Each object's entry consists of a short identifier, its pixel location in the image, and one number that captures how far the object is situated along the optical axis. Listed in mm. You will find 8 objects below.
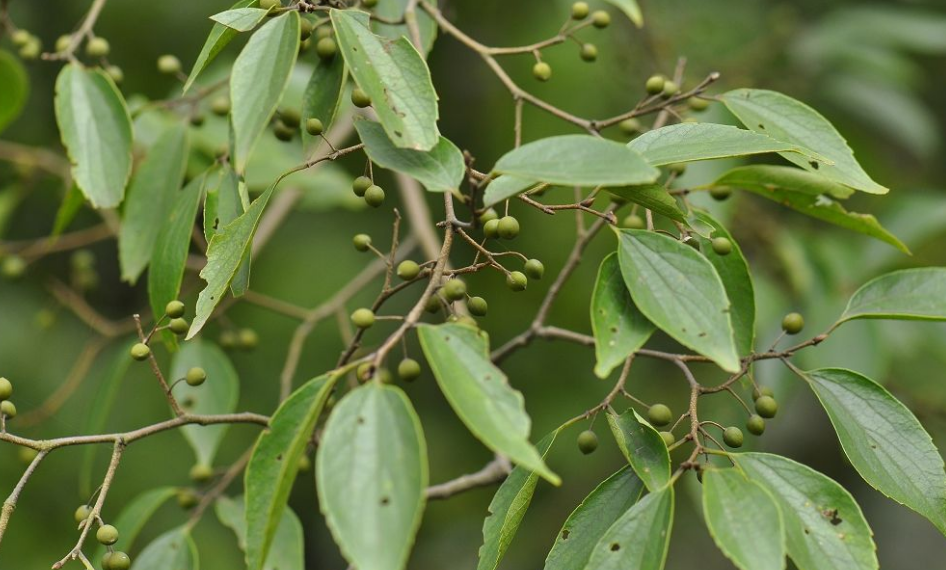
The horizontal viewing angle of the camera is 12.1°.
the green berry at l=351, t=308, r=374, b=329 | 1753
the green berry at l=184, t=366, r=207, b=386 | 1851
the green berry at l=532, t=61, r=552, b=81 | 1934
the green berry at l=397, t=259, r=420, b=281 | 1767
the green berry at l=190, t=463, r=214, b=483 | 1997
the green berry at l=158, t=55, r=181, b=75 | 2015
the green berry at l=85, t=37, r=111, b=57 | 1970
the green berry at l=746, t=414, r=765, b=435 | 1844
